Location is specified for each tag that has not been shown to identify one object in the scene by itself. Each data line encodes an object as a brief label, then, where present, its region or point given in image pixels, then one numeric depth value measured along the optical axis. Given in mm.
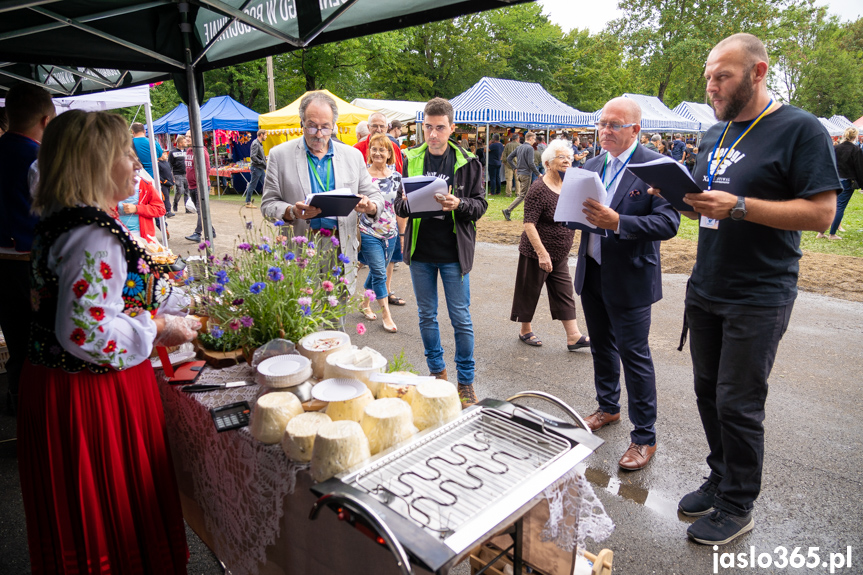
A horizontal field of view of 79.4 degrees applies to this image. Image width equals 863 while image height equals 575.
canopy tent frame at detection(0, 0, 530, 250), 3184
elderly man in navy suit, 2832
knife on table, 2109
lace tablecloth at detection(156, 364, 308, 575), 1721
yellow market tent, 15273
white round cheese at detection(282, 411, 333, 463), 1575
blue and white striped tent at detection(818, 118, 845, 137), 35094
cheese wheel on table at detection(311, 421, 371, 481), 1452
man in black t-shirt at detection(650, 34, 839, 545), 2164
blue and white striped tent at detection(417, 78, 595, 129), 16969
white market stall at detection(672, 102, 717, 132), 27875
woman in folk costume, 1673
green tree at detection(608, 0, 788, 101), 36344
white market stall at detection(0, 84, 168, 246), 7836
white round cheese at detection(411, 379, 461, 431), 1705
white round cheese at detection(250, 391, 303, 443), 1697
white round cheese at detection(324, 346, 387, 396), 1911
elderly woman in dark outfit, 4625
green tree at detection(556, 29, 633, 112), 40344
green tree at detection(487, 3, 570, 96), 37969
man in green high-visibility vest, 3572
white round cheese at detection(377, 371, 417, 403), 1844
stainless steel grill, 1220
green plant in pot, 2342
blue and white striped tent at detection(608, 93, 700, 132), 23025
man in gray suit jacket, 3379
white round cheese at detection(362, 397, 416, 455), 1579
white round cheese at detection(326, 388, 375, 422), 1729
